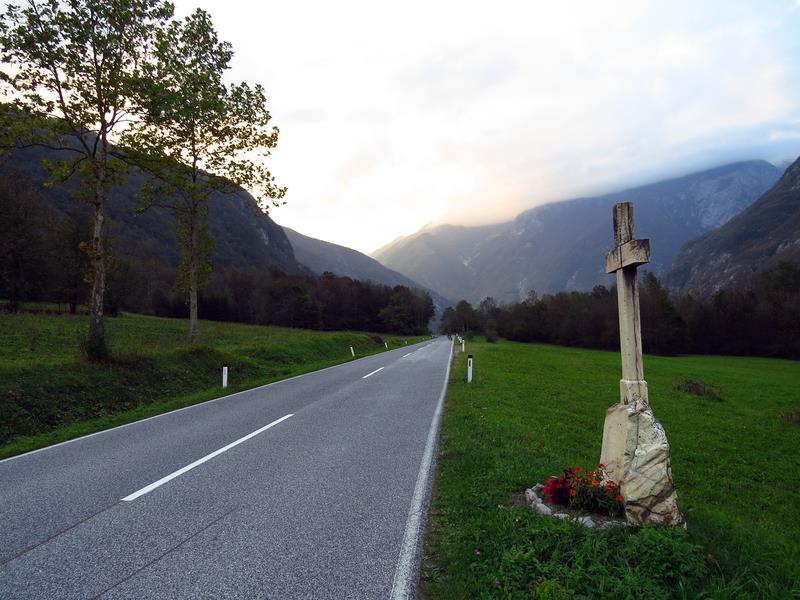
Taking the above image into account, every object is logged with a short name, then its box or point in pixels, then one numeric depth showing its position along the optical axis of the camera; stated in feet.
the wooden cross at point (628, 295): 15.88
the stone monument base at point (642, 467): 14.01
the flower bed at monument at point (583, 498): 14.60
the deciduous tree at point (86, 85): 39.81
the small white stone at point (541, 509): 15.06
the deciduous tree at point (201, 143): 55.86
